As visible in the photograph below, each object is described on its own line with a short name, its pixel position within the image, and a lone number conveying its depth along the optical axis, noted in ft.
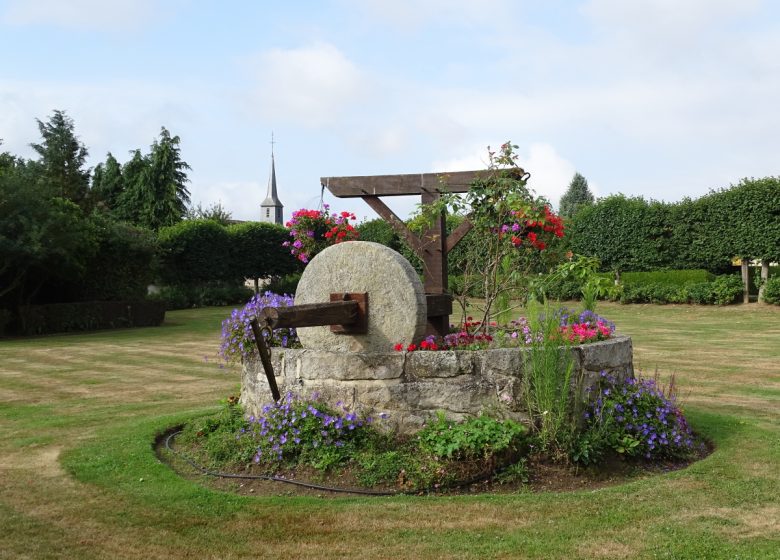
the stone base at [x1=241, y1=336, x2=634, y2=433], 17.63
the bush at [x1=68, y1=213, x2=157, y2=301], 70.79
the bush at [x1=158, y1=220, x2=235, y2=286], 95.35
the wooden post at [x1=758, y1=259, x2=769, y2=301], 69.56
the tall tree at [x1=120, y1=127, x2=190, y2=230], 134.92
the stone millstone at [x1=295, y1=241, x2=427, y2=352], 18.98
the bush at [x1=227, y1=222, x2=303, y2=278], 103.81
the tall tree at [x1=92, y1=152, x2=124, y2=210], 143.13
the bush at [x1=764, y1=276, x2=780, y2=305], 66.62
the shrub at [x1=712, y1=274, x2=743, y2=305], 70.64
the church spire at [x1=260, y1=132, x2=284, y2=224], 235.20
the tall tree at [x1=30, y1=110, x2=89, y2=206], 125.90
